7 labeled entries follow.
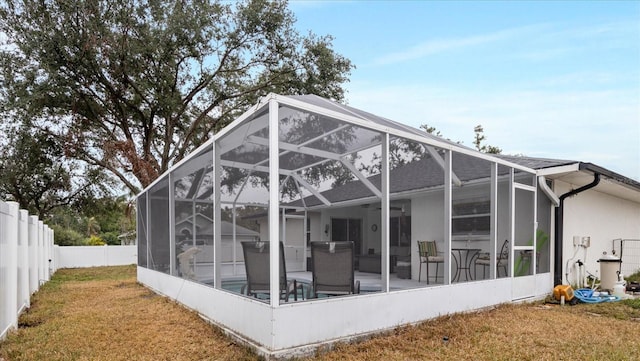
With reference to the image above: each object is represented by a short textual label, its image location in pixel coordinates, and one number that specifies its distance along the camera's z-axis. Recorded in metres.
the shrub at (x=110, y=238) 39.27
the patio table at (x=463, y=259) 6.23
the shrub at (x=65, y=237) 23.39
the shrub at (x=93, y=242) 26.49
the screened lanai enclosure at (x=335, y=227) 4.48
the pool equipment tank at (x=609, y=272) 8.61
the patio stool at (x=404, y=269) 6.41
